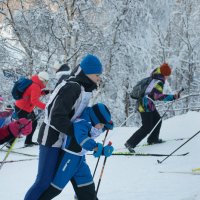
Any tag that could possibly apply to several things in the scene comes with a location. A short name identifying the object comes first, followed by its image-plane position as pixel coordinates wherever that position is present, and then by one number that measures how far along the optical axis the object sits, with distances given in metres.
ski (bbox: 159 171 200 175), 8.96
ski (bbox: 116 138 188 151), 13.52
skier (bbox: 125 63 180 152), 12.19
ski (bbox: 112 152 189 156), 12.00
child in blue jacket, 5.77
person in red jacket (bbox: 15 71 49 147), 13.95
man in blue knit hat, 5.71
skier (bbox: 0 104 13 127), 14.13
